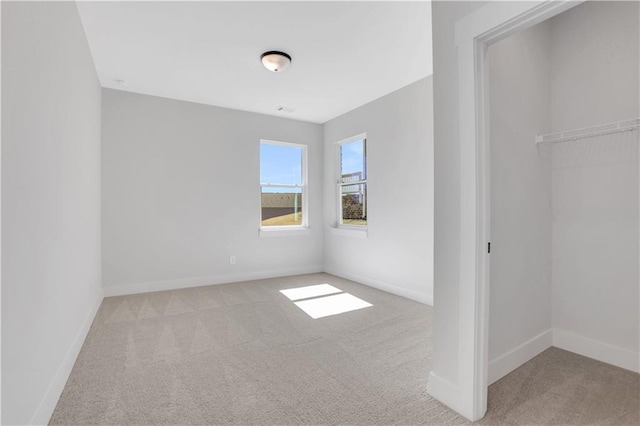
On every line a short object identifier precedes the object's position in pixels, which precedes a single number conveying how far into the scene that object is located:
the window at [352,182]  4.74
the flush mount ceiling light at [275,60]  2.96
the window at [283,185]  5.08
